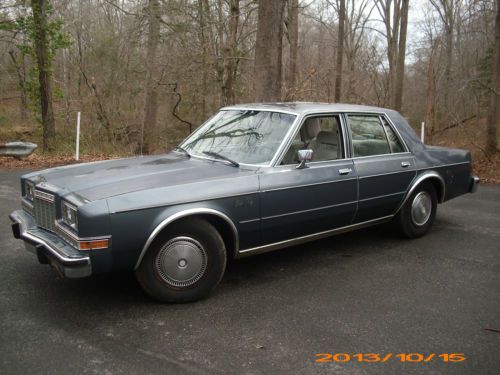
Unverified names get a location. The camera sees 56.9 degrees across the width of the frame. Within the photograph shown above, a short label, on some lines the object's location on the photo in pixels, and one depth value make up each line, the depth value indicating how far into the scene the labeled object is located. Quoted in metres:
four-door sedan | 3.34
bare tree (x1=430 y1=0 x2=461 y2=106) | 28.41
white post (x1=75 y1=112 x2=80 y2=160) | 11.81
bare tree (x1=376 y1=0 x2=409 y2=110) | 18.61
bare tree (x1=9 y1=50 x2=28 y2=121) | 23.08
